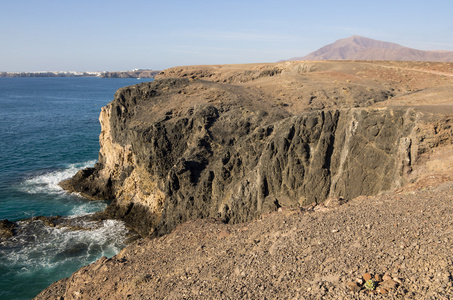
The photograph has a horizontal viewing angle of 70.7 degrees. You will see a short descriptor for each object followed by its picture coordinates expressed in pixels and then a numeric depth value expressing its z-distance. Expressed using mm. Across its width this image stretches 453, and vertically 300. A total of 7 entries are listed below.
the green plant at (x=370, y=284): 9133
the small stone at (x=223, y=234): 17484
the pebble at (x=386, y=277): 9352
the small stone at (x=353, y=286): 9315
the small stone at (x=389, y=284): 8967
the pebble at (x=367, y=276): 9623
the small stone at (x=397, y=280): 9069
